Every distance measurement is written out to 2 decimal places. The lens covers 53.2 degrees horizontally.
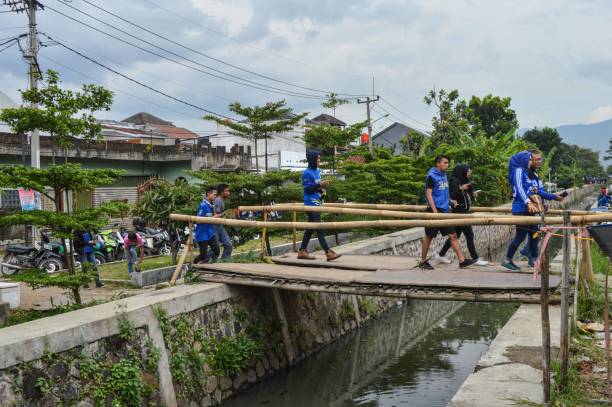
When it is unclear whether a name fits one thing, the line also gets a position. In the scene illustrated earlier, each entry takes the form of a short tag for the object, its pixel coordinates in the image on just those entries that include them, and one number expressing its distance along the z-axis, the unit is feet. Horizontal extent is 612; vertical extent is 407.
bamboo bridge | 22.74
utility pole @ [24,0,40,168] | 56.49
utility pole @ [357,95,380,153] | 114.46
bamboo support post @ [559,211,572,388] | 16.33
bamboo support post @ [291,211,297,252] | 34.29
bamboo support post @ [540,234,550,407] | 15.80
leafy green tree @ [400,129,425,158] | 112.55
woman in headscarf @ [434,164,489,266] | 30.63
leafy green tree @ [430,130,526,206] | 86.64
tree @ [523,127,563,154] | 187.52
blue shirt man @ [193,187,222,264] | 32.73
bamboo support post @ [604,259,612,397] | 16.48
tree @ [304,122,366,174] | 77.51
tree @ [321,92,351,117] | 88.02
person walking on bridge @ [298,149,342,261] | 30.01
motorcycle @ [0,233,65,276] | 47.70
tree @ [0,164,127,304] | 24.64
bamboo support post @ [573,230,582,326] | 23.04
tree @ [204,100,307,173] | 68.33
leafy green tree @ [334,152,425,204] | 64.85
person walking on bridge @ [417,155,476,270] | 28.45
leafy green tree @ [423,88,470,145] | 124.26
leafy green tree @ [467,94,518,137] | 146.41
